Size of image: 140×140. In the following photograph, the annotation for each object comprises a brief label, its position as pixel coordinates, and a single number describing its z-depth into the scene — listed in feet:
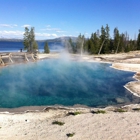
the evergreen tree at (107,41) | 150.49
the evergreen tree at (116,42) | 156.82
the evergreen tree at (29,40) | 127.98
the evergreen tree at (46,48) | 145.66
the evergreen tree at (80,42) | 152.36
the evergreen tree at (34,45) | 130.87
